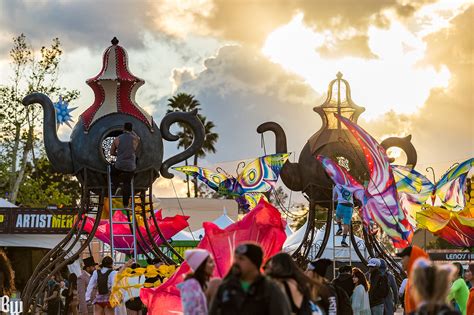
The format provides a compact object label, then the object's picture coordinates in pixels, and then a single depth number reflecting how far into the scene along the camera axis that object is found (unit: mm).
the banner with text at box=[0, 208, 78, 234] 39156
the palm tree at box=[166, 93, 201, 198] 76500
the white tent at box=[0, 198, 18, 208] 40788
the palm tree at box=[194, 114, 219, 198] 77438
